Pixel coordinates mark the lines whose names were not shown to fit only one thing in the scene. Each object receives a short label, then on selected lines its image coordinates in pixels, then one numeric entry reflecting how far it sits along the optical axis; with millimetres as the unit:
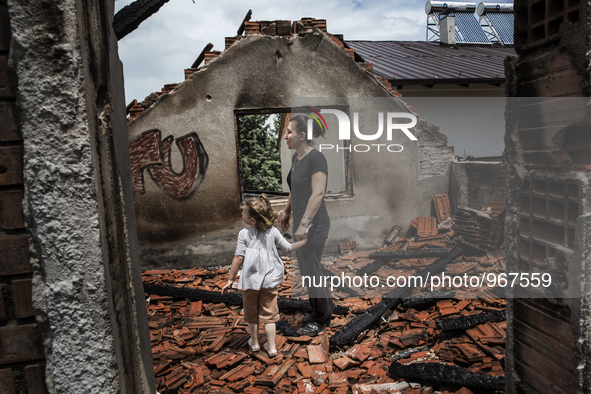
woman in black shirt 4301
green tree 21281
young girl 3869
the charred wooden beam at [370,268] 6684
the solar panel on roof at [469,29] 15716
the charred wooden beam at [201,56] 6902
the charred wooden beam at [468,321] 4273
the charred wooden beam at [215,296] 5286
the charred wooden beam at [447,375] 3246
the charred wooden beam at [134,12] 2459
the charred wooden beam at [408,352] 4000
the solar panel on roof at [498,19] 16812
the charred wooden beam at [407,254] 7125
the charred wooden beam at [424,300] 5035
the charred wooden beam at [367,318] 4312
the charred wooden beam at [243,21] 7061
